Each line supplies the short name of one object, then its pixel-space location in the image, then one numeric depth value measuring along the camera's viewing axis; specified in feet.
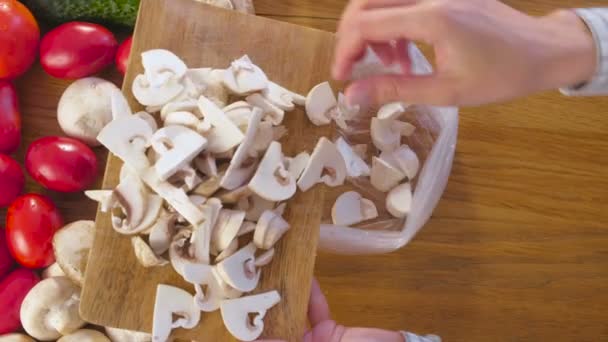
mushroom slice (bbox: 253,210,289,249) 2.78
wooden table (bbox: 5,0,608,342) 3.61
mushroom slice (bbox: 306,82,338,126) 2.98
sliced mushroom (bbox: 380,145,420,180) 3.40
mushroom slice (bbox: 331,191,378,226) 3.32
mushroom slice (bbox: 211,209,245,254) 2.75
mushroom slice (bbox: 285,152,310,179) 2.92
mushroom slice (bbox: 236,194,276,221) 2.89
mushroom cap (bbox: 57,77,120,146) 3.38
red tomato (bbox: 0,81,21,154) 3.36
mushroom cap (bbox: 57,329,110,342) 3.23
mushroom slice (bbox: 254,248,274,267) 2.85
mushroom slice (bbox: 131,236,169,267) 2.69
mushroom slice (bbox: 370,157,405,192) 3.37
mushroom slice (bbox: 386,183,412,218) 3.37
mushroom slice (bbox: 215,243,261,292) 2.70
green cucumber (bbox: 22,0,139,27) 3.47
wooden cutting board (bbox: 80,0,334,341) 2.79
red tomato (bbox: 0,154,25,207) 3.31
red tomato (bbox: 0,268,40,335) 3.28
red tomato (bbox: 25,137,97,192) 3.28
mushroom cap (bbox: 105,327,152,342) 3.25
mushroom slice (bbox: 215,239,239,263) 2.78
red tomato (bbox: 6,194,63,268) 3.25
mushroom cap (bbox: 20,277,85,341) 3.22
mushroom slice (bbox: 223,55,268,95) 2.90
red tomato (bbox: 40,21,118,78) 3.41
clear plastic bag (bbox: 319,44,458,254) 3.32
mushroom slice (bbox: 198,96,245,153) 2.75
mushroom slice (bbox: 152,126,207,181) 2.66
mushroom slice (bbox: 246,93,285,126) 2.91
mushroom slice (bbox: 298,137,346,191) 2.89
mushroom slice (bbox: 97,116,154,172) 2.71
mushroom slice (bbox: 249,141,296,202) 2.79
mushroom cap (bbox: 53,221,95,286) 3.18
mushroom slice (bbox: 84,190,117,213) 2.69
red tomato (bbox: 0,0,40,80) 3.32
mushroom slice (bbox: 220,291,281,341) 2.76
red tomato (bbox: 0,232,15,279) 3.39
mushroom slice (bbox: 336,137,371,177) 3.22
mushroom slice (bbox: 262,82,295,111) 2.95
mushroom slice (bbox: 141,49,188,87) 2.84
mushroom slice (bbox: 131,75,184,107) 2.84
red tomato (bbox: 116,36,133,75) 3.45
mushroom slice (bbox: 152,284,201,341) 2.73
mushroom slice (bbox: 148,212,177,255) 2.72
